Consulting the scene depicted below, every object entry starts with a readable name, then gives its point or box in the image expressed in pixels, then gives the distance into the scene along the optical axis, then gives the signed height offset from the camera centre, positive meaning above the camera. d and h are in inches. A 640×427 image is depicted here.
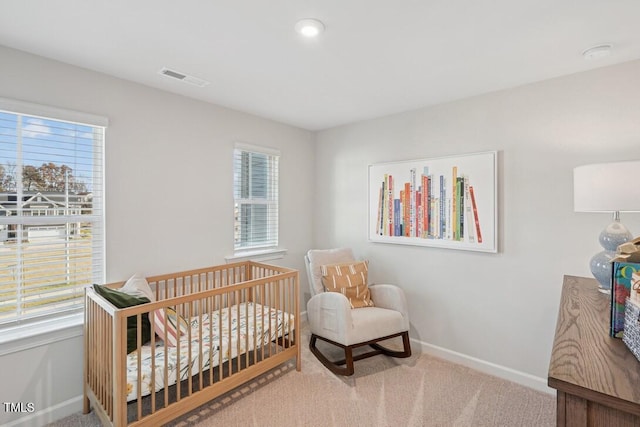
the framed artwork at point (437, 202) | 104.3 +4.5
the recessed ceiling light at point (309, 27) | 65.1 +39.6
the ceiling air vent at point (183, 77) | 88.6 +40.1
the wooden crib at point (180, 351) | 68.5 -35.4
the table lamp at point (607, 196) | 61.7 +3.8
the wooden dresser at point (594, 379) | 28.6 -16.1
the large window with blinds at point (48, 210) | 77.0 +1.0
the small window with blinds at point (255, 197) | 128.6 +7.1
